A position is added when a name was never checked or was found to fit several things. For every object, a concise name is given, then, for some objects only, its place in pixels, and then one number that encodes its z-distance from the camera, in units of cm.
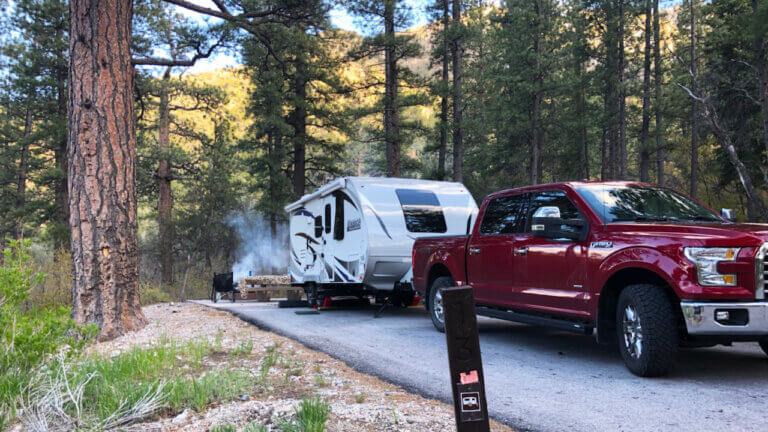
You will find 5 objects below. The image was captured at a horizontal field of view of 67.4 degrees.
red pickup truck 531
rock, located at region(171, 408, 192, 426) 436
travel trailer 1191
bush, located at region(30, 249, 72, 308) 1432
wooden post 270
